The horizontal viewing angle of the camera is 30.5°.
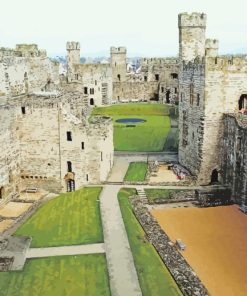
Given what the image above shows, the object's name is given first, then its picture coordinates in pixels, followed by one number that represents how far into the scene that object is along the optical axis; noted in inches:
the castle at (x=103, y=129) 1483.8
